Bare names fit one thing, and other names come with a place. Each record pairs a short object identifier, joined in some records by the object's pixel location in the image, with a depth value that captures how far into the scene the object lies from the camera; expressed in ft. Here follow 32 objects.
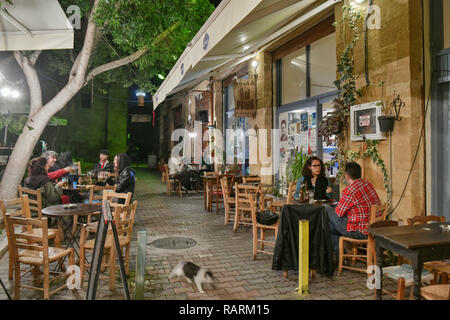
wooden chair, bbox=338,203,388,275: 12.77
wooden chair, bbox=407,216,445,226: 11.96
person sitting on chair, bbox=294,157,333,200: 18.88
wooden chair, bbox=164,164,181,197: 38.13
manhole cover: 18.07
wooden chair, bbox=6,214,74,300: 10.83
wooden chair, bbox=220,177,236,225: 22.78
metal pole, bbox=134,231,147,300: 9.85
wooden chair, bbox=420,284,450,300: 8.16
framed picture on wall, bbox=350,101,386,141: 16.39
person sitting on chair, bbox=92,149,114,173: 27.35
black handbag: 16.20
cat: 12.32
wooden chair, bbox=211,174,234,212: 27.80
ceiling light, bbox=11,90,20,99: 31.99
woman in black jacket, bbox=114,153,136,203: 21.68
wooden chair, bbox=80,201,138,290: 12.24
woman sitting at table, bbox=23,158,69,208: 18.82
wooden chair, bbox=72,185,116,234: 18.08
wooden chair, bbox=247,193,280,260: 15.90
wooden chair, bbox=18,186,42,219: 16.35
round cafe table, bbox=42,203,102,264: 13.39
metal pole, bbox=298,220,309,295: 11.57
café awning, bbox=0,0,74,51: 14.79
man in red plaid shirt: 13.94
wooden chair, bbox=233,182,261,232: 21.04
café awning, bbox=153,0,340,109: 12.32
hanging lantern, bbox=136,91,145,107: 58.39
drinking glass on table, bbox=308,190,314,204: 17.32
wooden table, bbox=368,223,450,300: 9.00
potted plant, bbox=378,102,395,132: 15.61
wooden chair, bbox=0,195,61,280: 12.85
